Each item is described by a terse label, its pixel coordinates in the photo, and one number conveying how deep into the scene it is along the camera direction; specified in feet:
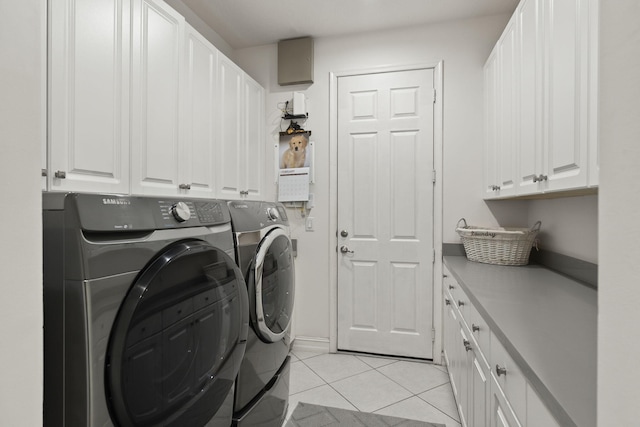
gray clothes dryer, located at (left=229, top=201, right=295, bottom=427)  4.43
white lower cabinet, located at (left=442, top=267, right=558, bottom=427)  2.55
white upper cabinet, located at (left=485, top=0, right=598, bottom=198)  3.50
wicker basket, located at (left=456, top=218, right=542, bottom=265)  6.68
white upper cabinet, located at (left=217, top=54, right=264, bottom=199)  7.32
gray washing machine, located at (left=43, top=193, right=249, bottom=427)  2.37
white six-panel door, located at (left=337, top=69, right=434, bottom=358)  8.50
